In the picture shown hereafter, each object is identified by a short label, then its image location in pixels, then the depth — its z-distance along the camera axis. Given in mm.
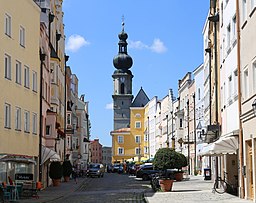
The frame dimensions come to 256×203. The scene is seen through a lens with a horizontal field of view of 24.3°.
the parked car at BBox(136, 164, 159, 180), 61431
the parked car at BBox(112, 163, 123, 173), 105688
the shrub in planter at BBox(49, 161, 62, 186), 46572
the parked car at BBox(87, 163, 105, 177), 79688
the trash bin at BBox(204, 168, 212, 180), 52719
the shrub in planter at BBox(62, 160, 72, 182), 55581
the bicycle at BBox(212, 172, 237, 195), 32688
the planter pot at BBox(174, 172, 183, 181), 55938
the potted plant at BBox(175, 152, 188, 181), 42972
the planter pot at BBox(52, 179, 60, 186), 48081
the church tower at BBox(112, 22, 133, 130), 157500
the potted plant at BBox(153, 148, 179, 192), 41438
